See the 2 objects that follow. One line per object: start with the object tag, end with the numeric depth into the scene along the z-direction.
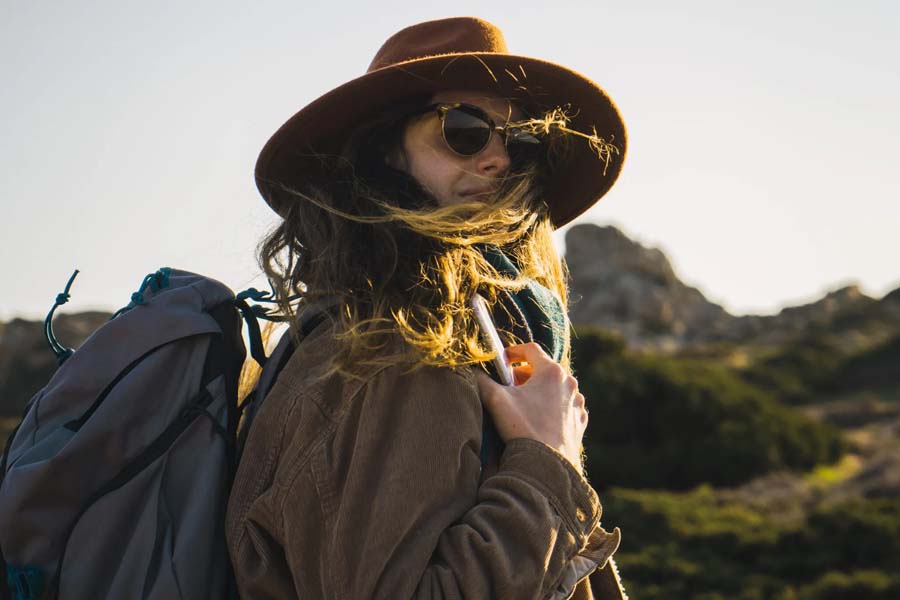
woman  1.70
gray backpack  1.75
